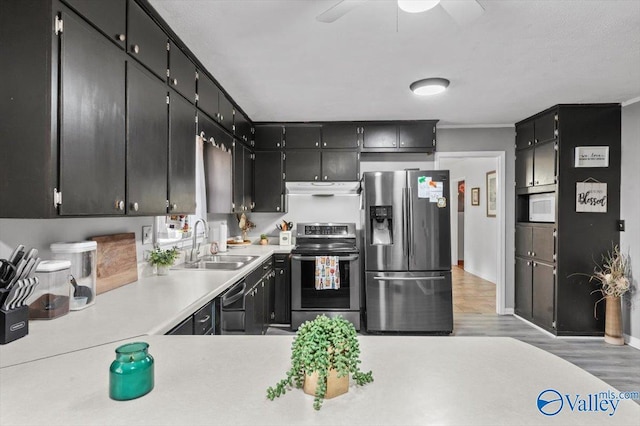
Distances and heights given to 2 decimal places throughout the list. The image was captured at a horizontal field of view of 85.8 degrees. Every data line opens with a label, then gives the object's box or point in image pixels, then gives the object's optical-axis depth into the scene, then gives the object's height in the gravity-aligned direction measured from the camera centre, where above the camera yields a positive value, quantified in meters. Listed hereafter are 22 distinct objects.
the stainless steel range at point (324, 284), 3.65 -0.78
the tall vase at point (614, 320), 3.34 -1.08
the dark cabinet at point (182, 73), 2.10 +0.90
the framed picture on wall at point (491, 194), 5.94 +0.29
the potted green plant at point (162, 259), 2.30 -0.32
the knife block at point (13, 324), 1.14 -0.38
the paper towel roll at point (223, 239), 3.63 -0.29
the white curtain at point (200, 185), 2.87 +0.23
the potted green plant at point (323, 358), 0.74 -0.32
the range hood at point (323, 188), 4.12 +0.28
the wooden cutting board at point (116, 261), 1.84 -0.28
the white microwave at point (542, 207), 3.68 +0.03
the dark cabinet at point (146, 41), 1.67 +0.89
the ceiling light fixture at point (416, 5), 1.51 +0.92
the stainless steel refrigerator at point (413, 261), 3.61 -0.53
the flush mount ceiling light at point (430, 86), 2.83 +1.04
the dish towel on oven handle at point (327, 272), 3.63 -0.65
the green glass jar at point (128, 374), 0.76 -0.36
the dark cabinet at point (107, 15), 1.33 +0.82
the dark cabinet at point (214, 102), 2.59 +0.92
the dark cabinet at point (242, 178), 3.59 +0.37
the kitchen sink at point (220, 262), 2.88 -0.45
